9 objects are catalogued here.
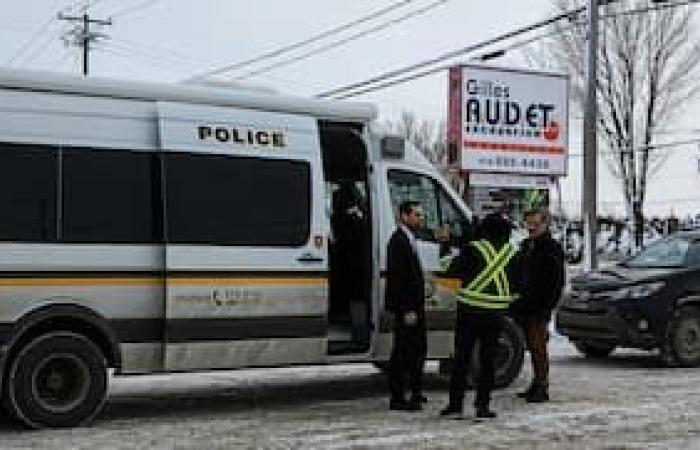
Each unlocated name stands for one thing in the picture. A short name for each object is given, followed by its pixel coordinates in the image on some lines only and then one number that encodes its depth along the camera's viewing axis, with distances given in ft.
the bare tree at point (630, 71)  150.82
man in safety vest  34.50
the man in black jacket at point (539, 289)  38.32
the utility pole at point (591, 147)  73.26
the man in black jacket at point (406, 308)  35.37
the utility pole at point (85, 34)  158.10
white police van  31.65
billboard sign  67.46
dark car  46.24
